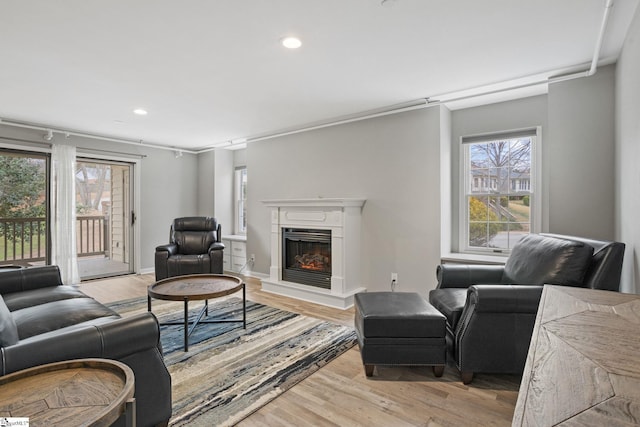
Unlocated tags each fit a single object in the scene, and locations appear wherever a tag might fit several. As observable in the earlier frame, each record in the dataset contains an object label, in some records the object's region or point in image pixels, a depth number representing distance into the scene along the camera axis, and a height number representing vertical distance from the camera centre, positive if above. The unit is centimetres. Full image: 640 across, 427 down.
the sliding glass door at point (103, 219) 581 -15
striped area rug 195 -113
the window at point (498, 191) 348 +23
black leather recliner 430 -54
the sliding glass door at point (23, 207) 455 +7
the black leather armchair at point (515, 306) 197 -57
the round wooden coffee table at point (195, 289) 265 -68
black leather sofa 124 -61
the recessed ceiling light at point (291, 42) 227 +119
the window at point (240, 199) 629 +24
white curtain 465 -1
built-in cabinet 563 -73
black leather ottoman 216 -84
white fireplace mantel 387 -33
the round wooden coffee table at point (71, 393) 90 -56
